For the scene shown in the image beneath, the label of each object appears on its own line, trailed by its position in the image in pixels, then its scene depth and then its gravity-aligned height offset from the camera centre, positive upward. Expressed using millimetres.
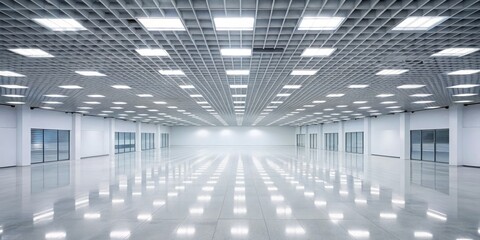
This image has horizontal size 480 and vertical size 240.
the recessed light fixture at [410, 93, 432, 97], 17236 +1511
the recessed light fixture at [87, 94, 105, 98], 18062 +1557
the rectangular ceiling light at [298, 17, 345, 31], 6329 +1978
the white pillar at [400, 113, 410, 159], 28062 -1098
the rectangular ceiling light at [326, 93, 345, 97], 18069 +1564
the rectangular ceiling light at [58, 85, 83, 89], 14586 +1682
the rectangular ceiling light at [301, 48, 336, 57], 8477 +1887
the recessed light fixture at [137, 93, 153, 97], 17880 +1585
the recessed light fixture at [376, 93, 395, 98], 17359 +1525
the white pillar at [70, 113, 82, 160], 28203 -1117
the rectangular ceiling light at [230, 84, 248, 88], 14777 +1691
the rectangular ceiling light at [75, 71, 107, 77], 11438 +1795
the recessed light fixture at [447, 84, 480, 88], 14102 +1618
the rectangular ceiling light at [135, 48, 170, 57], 8453 +1894
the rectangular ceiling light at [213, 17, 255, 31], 6297 +1968
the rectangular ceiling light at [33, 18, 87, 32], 6314 +1977
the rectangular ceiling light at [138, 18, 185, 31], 6348 +1977
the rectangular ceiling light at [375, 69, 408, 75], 11195 +1785
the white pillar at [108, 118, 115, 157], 35344 -1222
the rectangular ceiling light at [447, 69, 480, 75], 11080 +1751
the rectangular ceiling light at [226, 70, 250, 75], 11268 +1789
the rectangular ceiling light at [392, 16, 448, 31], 6230 +1953
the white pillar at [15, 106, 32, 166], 22203 -795
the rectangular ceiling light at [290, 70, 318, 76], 11344 +1785
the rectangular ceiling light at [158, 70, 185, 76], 11278 +1794
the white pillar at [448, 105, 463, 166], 22484 -852
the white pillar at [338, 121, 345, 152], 42625 -1589
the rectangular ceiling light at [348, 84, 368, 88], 14773 +1669
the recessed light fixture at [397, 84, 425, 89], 14453 +1656
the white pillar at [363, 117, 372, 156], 34594 -1301
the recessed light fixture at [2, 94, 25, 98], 17062 +1539
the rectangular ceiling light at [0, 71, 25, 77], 11316 +1784
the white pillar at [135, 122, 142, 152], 45034 -1411
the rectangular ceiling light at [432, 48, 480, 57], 8422 +1855
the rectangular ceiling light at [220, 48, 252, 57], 8430 +1884
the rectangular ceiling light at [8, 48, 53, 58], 8367 +1888
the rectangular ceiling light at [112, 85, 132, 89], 14703 +1697
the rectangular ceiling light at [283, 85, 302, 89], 14773 +1683
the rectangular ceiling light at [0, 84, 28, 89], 13977 +1666
